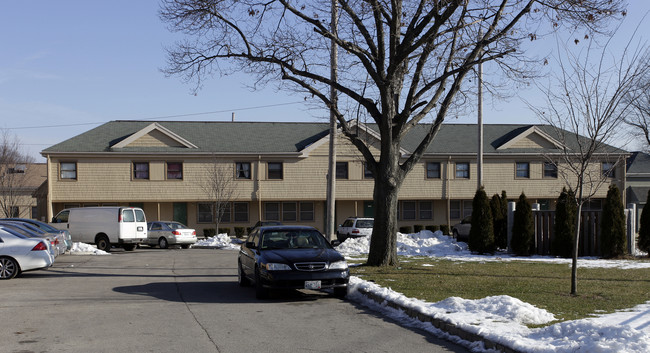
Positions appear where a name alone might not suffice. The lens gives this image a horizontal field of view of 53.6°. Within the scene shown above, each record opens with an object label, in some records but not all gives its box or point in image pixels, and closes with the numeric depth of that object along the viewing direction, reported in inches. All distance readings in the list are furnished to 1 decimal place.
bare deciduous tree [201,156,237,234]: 1606.8
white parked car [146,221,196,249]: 1307.8
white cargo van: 1142.3
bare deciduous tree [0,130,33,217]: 1708.2
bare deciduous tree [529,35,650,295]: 454.0
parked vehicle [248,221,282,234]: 1241.6
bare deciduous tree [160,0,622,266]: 668.7
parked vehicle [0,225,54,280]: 660.7
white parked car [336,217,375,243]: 1235.9
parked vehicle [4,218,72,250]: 965.4
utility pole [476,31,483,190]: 1185.3
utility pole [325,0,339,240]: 717.3
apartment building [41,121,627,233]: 1626.5
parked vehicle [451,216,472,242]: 1309.1
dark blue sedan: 491.5
